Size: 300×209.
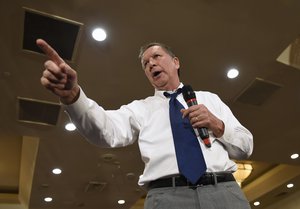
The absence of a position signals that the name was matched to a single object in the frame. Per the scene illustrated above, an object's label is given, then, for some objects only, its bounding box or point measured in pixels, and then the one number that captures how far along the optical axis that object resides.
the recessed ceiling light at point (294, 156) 6.30
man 1.16
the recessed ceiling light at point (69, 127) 4.46
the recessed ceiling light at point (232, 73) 3.79
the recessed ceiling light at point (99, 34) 3.11
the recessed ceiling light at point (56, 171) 5.79
